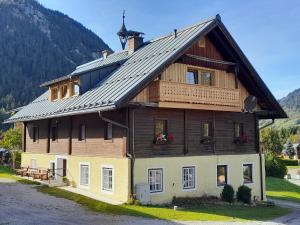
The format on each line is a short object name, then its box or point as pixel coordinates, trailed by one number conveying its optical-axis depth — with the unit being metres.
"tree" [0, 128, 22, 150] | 39.94
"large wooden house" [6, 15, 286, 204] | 20.75
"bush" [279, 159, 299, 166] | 83.01
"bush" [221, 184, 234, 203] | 23.66
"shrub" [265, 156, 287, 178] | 47.25
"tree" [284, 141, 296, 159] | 114.25
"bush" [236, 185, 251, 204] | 24.55
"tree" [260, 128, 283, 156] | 78.94
